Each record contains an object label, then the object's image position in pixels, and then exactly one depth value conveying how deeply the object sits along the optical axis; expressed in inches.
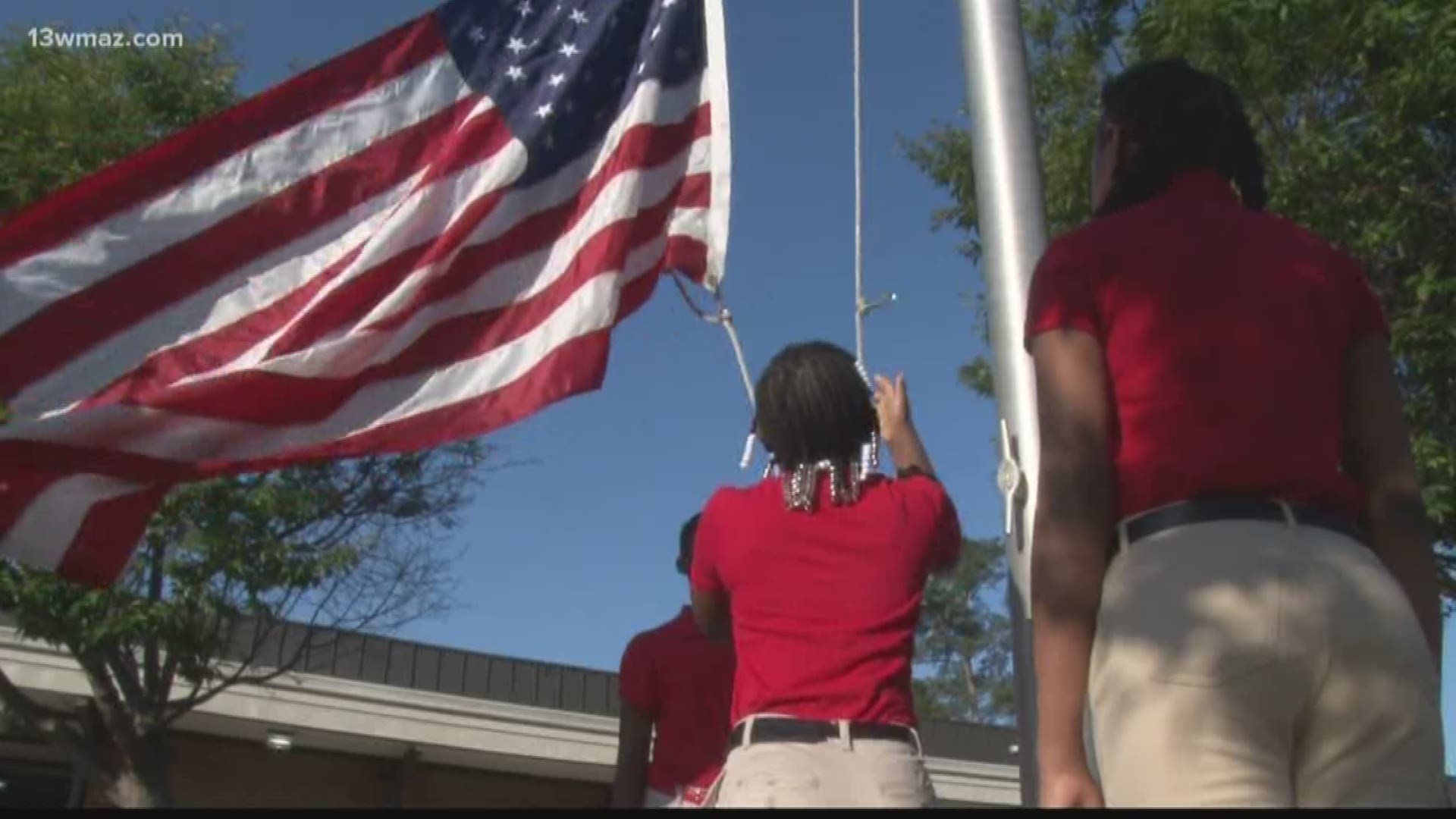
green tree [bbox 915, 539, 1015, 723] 2292.1
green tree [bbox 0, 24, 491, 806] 421.4
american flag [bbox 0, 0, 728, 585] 182.2
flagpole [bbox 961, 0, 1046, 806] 128.9
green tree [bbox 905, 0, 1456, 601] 289.3
